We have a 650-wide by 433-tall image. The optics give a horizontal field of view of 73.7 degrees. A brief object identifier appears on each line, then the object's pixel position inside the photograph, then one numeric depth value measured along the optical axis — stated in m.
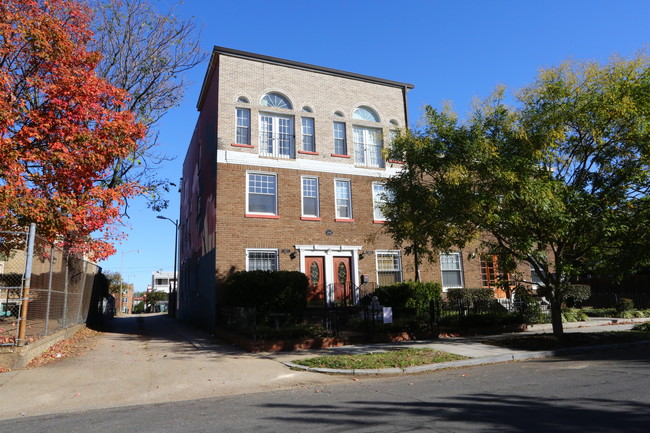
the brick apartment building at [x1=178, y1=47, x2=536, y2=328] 18.28
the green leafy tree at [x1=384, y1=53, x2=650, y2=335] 11.00
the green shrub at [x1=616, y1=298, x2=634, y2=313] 21.29
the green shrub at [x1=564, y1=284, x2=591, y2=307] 23.52
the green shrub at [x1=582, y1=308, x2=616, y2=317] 21.19
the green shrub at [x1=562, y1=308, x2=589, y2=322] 18.94
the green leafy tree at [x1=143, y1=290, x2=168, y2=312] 71.41
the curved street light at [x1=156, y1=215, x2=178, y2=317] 35.05
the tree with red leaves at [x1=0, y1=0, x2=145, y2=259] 11.64
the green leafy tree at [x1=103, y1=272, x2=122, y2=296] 64.00
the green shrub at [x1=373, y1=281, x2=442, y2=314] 18.22
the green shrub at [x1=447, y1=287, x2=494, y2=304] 20.92
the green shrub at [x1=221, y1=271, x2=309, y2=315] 15.26
